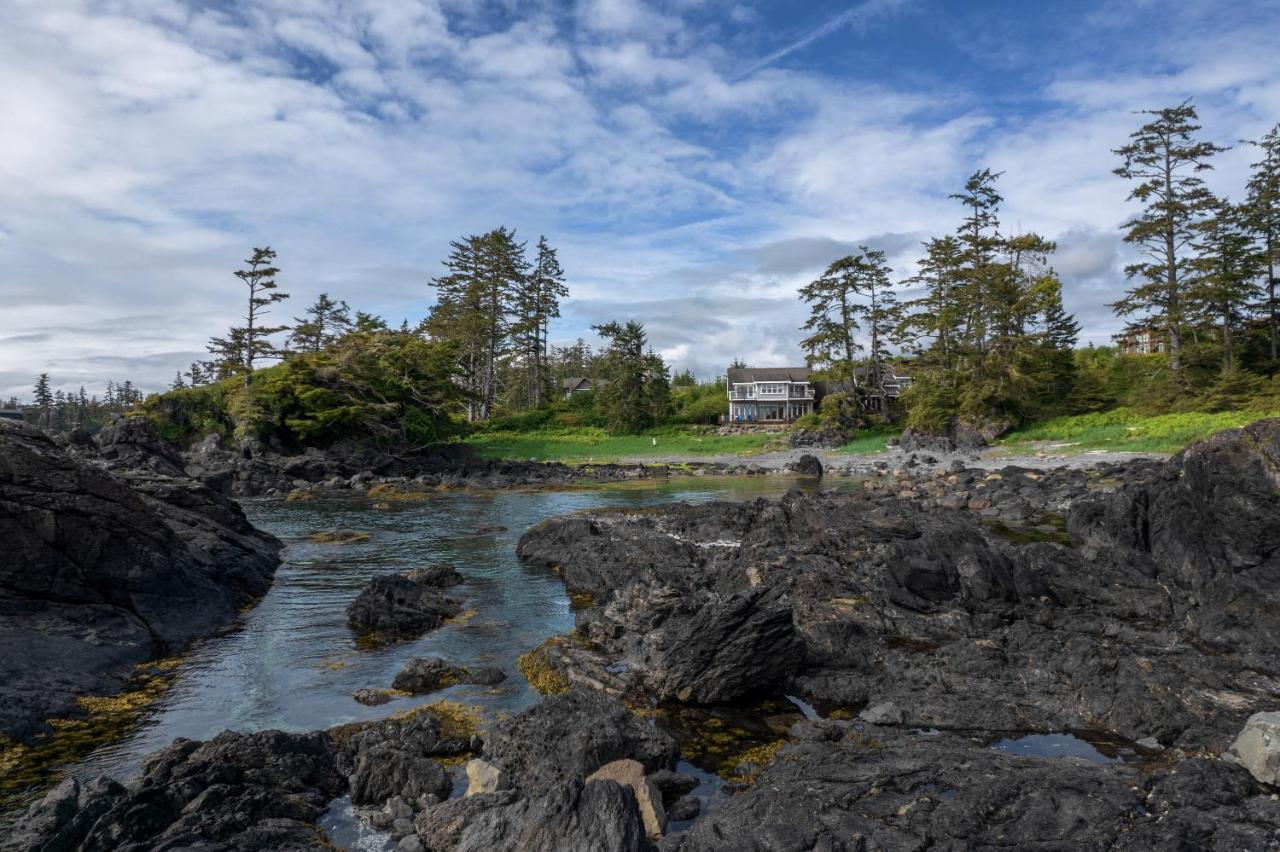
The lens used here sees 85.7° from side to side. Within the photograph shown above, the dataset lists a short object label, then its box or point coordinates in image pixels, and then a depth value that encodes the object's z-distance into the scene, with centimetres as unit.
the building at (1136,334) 5716
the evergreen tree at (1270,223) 5406
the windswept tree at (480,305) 8525
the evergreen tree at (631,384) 8306
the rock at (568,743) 865
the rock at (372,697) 1159
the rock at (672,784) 845
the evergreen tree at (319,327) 8956
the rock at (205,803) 663
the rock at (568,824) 620
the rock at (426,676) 1206
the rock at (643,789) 748
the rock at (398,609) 1540
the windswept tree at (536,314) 9131
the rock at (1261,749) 748
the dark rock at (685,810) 793
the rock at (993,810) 599
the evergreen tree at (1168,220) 5509
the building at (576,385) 11200
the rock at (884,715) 1011
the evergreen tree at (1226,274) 5316
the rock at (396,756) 850
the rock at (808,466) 5231
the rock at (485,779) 841
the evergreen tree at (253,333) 6438
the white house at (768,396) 9419
